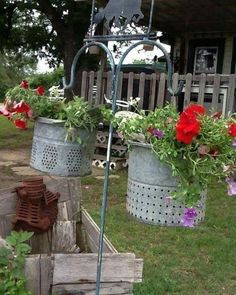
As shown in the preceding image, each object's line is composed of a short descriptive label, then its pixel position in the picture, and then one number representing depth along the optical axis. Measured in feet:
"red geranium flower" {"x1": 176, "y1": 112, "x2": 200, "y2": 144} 6.01
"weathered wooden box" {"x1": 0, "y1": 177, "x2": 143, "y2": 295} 7.77
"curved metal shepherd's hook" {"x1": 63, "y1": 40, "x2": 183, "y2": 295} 7.31
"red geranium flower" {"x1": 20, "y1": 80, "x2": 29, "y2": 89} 7.87
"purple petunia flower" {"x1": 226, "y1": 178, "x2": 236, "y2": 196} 6.17
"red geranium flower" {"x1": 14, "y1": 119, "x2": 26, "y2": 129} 7.38
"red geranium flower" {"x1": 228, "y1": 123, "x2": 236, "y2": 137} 6.17
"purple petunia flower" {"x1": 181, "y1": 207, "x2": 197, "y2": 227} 6.26
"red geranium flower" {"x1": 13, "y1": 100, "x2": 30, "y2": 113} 7.36
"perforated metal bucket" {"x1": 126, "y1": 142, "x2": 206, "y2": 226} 6.40
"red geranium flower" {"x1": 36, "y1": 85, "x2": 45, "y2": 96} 7.80
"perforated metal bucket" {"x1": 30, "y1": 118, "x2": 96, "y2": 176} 7.36
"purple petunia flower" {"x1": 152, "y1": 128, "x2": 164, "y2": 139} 6.28
